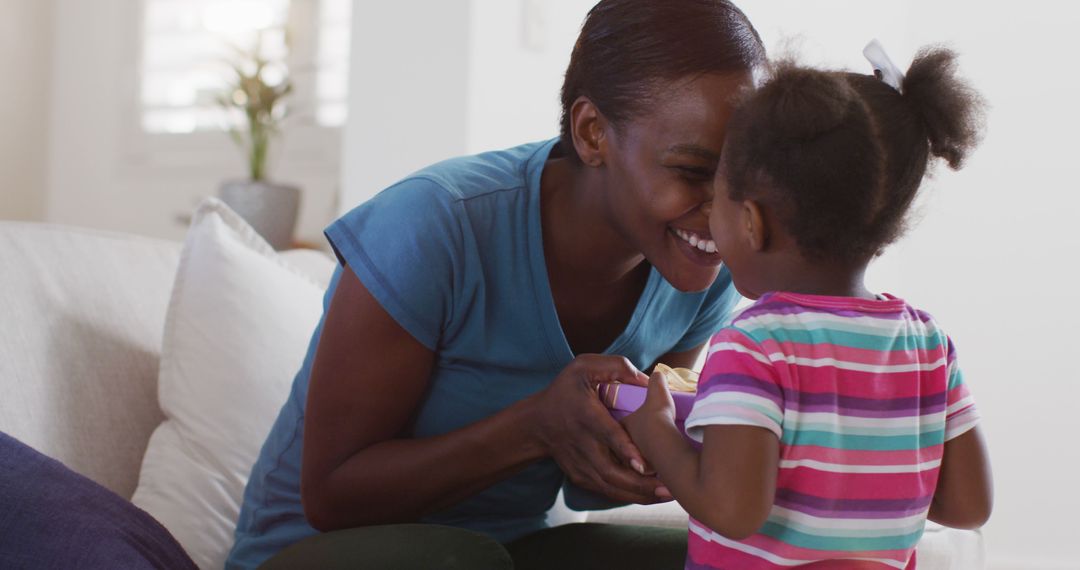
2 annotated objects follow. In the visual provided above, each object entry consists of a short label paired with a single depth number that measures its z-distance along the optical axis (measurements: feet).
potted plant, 12.54
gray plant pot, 12.51
